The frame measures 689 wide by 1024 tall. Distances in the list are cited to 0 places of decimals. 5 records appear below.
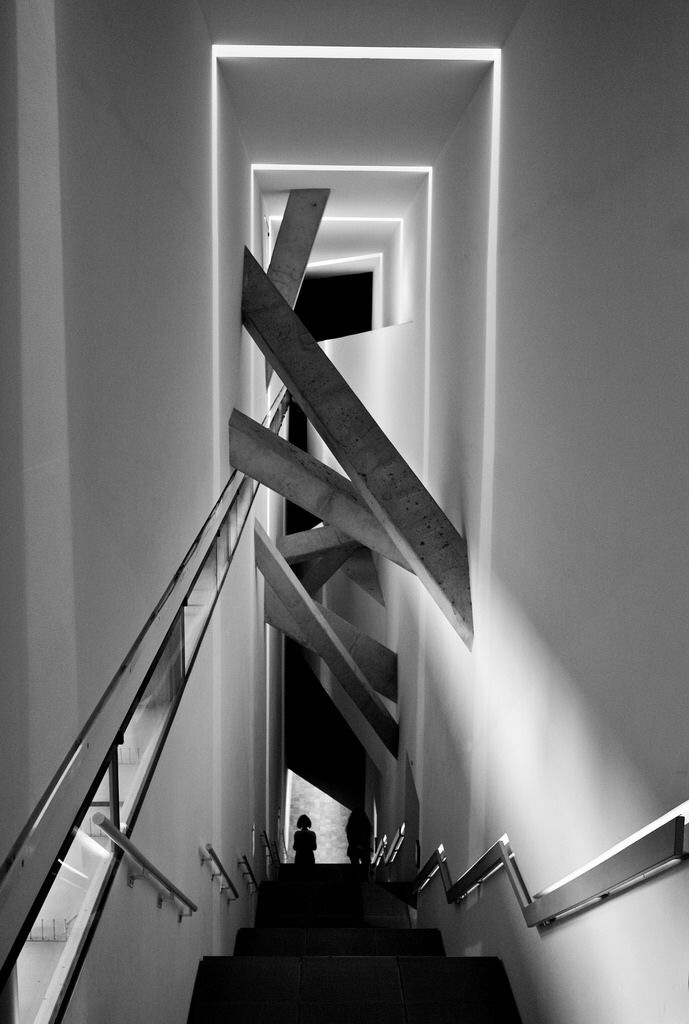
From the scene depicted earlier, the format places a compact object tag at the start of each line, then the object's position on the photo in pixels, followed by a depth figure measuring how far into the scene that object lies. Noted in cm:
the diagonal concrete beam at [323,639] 916
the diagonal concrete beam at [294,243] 788
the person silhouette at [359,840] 1268
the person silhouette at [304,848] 1259
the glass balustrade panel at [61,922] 190
